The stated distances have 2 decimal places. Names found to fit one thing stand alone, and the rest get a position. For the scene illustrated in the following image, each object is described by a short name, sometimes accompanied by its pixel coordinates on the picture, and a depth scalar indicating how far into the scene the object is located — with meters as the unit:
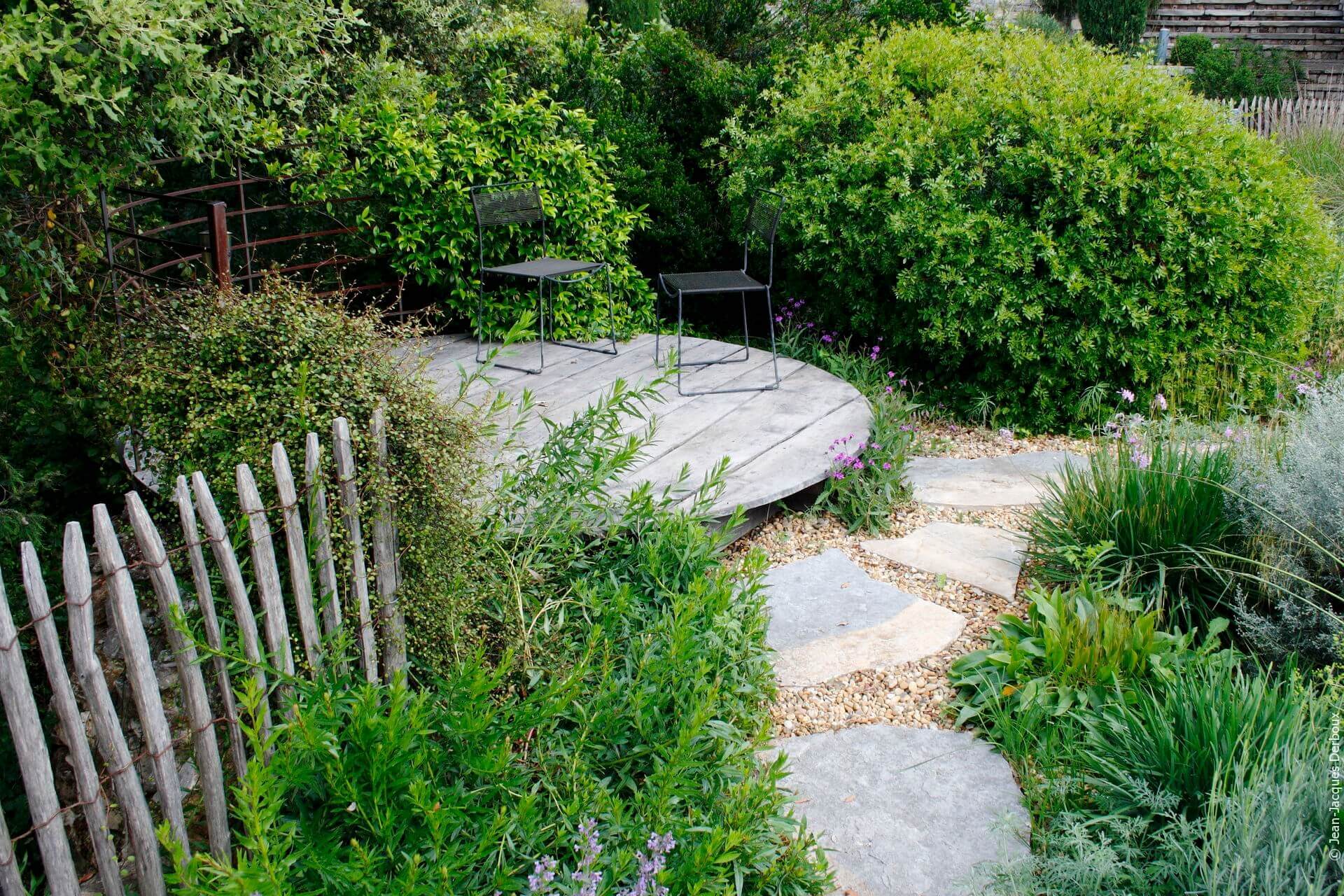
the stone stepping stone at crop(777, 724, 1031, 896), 2.44
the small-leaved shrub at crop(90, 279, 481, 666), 2.51
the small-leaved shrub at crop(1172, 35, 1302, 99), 16.41
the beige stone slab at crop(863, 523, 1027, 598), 3.83
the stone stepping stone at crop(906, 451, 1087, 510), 4.55
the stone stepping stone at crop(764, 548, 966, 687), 3.33
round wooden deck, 4.09
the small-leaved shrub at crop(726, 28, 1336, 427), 5.18
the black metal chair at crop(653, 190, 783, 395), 5.11
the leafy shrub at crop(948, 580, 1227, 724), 2.90
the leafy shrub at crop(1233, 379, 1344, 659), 3.07
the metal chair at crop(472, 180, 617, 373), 5.29
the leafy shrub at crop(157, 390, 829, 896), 2.00
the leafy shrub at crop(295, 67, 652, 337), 5.55
